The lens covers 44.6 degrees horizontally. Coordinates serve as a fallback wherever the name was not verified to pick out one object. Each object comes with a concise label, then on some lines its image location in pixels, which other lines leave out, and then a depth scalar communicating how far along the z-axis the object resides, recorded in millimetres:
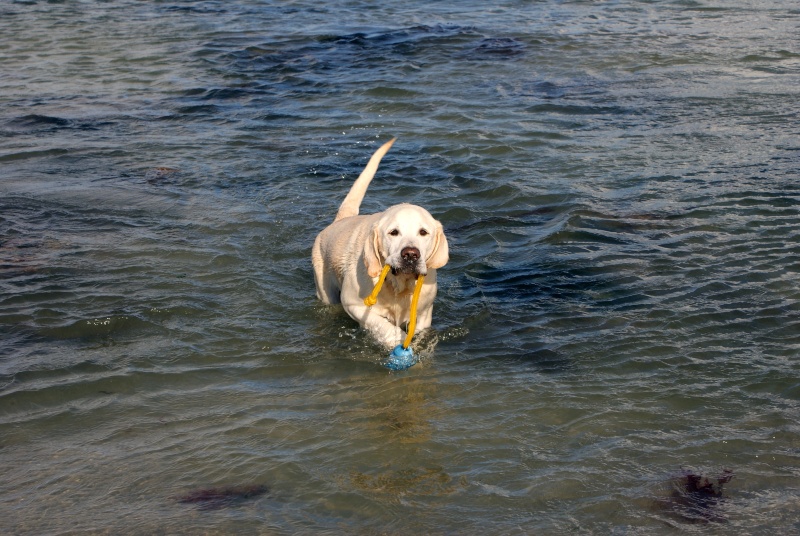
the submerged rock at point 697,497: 4602
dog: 6121
